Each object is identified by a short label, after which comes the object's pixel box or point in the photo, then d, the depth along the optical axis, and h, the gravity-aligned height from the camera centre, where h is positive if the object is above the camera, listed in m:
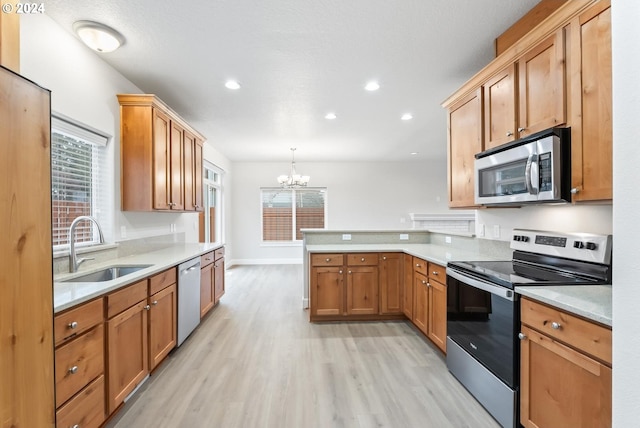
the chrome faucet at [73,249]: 2.00 -0.27
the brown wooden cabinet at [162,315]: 2.23 -0.88
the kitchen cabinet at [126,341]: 1.74 -0.87
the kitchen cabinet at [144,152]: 2.79 +0.60
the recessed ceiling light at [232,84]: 3.00 +1.37
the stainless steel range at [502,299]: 1.65 -0.59
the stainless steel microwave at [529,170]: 1.62 +0.27
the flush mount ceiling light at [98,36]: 2.07 +1.34
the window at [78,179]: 2.21 +0.29
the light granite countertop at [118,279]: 1.48 -0.45
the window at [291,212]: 7.69 +0.00
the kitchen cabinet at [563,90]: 1.43 +0.76
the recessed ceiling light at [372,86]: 3.08 +1.39
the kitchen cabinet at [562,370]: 1.20 -0.76
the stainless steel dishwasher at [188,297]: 2.76 -0.88
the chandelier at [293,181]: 6.03 +0.67
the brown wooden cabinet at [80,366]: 1.37 -0.80
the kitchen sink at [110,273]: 2.20 -0.50
